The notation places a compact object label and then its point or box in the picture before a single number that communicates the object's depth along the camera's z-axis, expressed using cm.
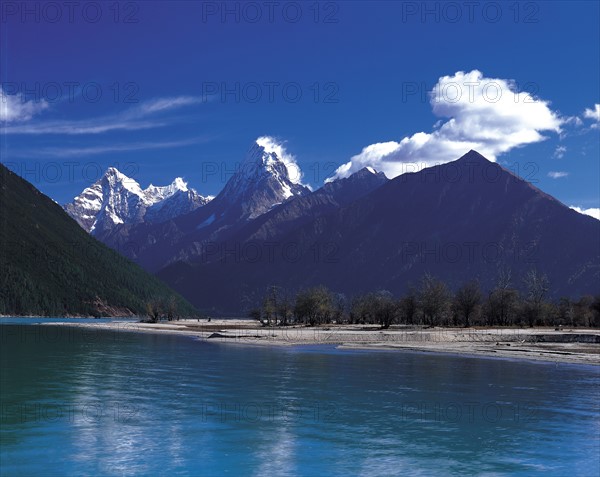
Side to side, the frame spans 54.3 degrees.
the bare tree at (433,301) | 15800
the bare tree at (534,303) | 15938
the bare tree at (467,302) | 16312
